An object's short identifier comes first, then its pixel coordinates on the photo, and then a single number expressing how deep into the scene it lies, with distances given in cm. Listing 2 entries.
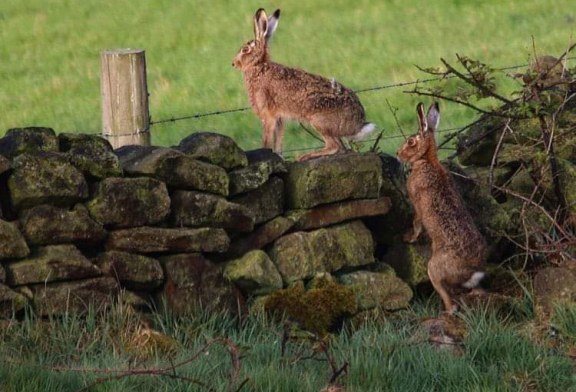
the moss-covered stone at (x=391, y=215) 1795
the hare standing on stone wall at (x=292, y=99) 1833
